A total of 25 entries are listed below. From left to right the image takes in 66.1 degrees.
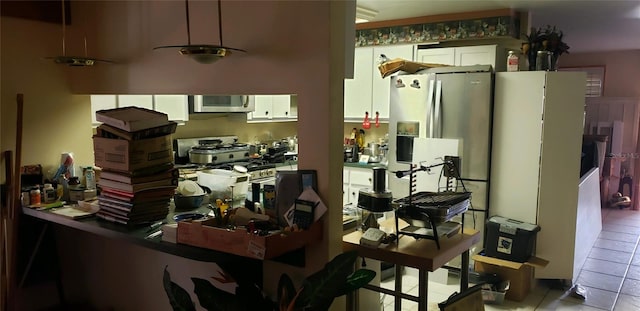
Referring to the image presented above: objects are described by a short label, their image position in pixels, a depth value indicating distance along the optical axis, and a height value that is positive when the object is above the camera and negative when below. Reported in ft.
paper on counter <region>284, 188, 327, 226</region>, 6.78 -1.24
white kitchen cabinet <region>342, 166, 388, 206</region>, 16.34 -2.38
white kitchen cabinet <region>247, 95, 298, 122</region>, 16.74 -0.01
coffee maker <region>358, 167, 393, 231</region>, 7.93 -1.40
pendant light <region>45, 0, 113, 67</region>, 8.16 +0.77
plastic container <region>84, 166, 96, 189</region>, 9.37 -1.37
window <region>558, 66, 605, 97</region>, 25.14 +1.59
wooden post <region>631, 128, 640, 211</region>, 24.11 -3.37
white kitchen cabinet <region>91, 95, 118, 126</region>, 10.87 +0.09
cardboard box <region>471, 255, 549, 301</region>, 12.70 -4.18
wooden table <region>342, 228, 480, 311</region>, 7.04 -2.10
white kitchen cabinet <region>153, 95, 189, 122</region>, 13.03 +0.04
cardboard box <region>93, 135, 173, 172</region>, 7.59 -0.71
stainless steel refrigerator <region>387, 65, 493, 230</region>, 13.50 -0.11
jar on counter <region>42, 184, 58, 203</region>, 9.13 -1.62
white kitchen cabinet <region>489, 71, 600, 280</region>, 12.92 -1.18
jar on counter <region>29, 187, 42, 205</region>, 8.95 -1.64
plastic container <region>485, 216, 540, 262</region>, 13.00 -3.40
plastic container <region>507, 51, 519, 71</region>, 13.38 +1.31
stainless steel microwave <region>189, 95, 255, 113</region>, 14.11 +0.14
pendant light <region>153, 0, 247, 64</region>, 6.40 +0.73
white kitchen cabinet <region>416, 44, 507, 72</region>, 14.29 +1.67
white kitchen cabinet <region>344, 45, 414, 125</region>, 16.96 +0.79
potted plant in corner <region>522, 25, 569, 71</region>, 13.37 +1.80
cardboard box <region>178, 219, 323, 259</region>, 6.08 -1.69
